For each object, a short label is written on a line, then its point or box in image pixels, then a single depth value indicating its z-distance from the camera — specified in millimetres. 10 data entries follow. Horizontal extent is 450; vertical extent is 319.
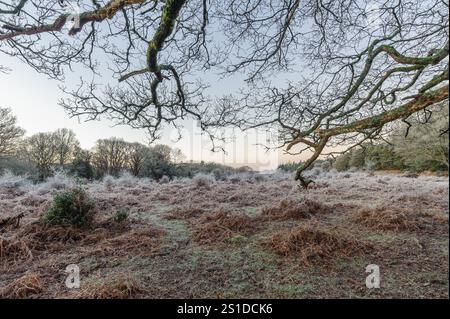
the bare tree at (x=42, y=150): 16969
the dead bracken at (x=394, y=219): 4422
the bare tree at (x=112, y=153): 19514
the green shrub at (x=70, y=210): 4801
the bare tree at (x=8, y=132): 12905
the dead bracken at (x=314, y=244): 3387
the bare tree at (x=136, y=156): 19141
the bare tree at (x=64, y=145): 16953
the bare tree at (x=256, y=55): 3254
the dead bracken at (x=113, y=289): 2566
